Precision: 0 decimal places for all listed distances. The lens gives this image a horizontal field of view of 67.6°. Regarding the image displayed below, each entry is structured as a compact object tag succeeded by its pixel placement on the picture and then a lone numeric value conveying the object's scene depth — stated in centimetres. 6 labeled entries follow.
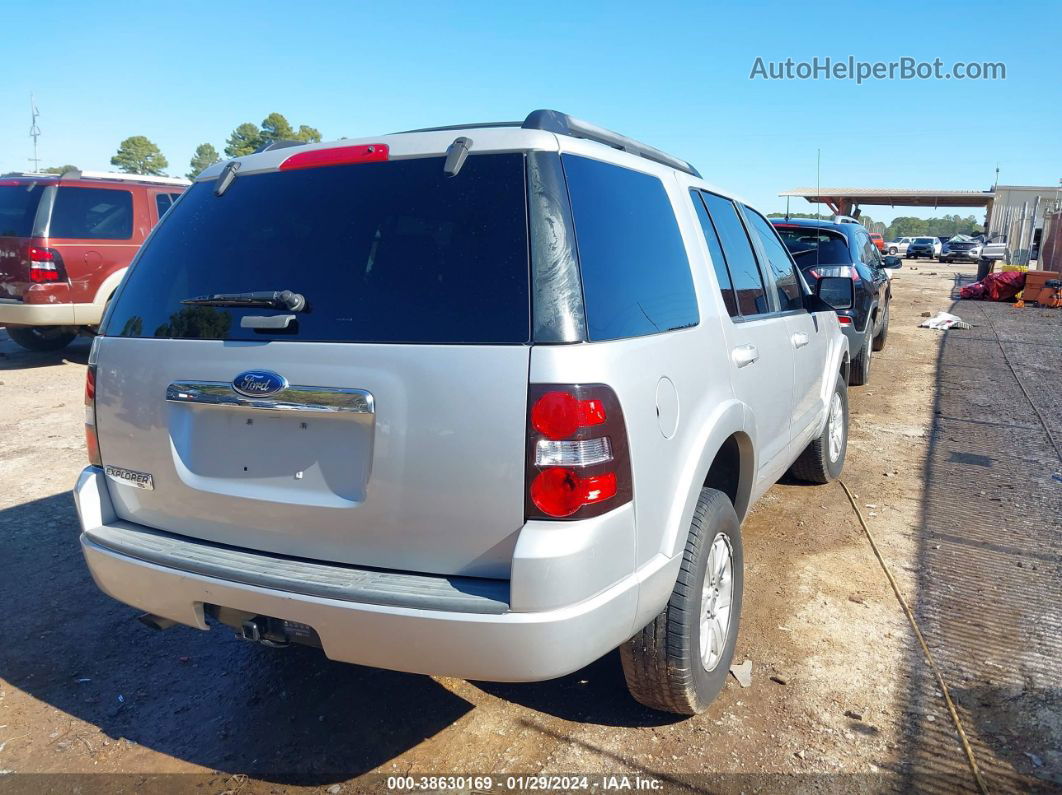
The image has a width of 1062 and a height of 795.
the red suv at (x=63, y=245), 868
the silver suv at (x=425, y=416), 212
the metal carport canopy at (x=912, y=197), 4450
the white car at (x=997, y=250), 3419
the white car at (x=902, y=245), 5122
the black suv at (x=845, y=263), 838
